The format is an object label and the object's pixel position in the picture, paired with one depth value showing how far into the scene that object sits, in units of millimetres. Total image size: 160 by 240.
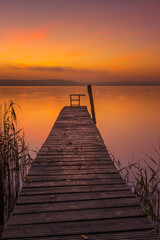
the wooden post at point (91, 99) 13688
